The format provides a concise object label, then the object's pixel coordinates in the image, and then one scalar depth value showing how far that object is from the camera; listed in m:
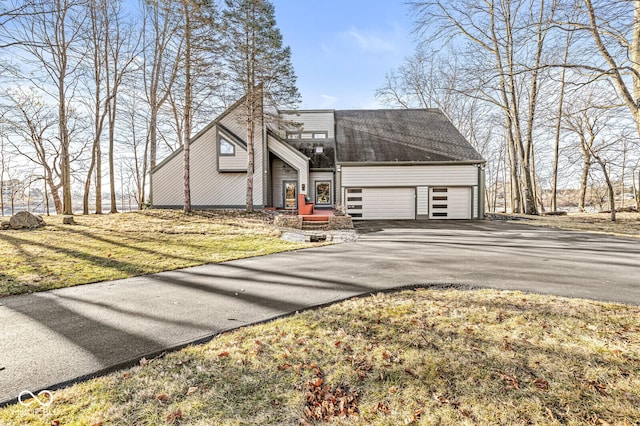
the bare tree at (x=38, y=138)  17.53
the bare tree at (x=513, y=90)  13.97
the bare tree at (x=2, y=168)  21.28
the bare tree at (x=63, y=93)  15.03
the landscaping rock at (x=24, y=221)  10.86
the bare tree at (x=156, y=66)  17.87
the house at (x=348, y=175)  16.64
